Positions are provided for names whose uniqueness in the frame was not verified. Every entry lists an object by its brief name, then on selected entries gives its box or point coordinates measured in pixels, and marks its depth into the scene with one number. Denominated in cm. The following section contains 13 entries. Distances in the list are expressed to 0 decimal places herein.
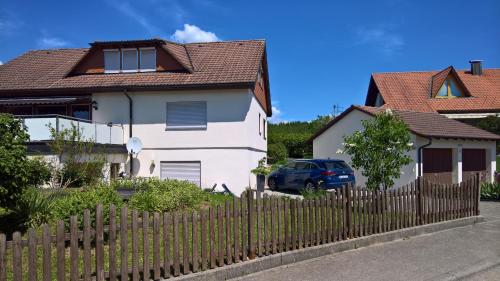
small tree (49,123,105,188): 1454
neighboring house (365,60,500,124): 3209
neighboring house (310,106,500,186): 2094
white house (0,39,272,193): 1920
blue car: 1950
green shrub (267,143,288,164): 3525
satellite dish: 1884
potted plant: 2012
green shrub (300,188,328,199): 1340
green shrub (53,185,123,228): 814
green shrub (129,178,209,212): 1089
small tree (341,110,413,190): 1199
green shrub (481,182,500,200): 1922
